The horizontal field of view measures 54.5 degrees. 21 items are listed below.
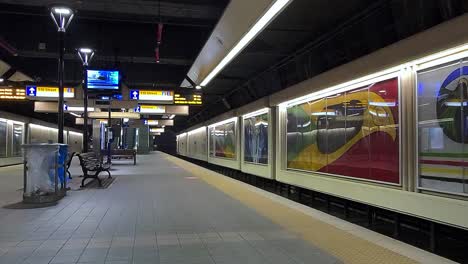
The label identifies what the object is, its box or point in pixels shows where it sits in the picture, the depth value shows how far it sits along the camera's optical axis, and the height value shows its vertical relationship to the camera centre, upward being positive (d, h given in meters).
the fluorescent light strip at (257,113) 14.69 +1.05
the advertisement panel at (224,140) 20.47 +0.11
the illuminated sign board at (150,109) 28.00 +2.10
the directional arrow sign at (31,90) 19.09 +2.22
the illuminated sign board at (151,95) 19.94 +2.10
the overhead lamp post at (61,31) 10.12 +2.58
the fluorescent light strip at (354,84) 7.18 +1.10
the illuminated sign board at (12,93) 19.02 +2.07
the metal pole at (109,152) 23.85 -0.49
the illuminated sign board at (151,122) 46.59 +2.14
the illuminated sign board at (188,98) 19.92 +1.96
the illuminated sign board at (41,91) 19.12 +2.19
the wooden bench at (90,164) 12.30 -0.62
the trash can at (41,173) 8.71 -0.58
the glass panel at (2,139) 23.28 +0.20
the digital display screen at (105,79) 16.69 +2.36
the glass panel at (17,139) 26.03 +0.24
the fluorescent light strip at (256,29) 5.84 +1.76
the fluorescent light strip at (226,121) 20.17 +1.06
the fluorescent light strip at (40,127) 31.38 +1.22
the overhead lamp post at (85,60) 14.29 +2.75
